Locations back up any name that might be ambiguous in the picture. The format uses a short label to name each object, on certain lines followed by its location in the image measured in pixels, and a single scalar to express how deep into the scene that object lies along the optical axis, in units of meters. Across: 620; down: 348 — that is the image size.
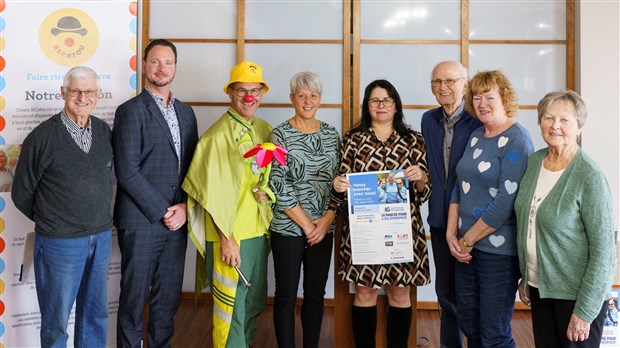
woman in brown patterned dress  2.16
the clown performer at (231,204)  2.17
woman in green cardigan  1.50
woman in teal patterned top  2.19
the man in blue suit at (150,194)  2.19
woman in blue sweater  1.83
